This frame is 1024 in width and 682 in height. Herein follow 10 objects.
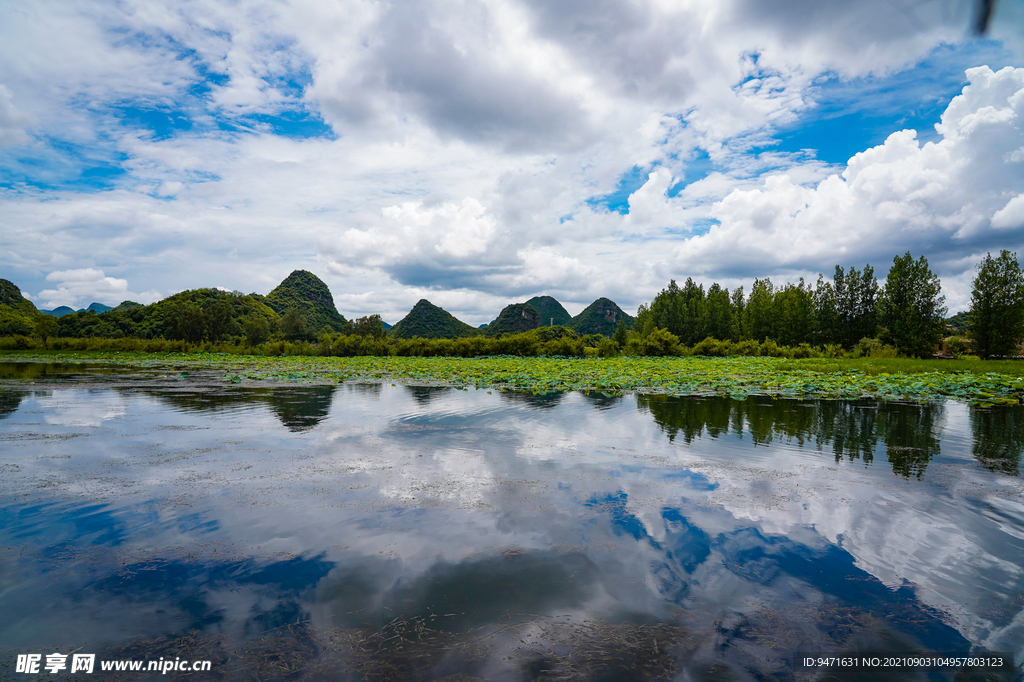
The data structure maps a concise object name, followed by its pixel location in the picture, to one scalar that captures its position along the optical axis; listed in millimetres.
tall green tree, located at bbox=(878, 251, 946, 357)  45031
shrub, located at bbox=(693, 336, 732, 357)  48312
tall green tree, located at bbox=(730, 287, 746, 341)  61078
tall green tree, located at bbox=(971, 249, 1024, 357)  39594
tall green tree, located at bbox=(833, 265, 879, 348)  53000
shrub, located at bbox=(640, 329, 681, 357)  50094
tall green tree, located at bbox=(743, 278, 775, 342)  57406
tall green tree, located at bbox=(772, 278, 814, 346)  55038
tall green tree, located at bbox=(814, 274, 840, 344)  54500
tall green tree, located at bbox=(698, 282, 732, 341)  61344
